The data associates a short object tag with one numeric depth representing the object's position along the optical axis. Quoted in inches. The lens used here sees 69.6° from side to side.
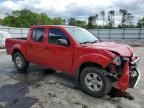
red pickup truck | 95.1
